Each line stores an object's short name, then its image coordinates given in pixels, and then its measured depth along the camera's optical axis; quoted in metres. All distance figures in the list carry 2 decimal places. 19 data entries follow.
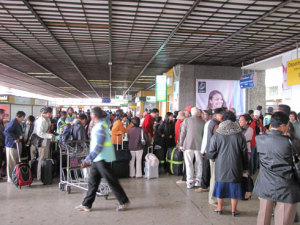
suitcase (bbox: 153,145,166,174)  7.70
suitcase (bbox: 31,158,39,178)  6.60
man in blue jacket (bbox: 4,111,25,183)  6.18
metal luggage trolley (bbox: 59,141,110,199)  5.29
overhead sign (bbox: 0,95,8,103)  14.98
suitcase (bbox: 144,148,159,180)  6.86
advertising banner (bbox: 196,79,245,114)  13.42
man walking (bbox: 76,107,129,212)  4.25
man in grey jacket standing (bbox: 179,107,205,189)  5.91
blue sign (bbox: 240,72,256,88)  11.88
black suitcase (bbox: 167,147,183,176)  7.19
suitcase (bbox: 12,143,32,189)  5.67
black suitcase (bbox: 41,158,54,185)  6.12
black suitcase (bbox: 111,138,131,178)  6.93
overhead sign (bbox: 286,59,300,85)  8.93
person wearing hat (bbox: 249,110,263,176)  6.87
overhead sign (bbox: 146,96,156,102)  26.53
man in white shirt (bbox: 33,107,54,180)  6.30
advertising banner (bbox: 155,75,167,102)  14.06
